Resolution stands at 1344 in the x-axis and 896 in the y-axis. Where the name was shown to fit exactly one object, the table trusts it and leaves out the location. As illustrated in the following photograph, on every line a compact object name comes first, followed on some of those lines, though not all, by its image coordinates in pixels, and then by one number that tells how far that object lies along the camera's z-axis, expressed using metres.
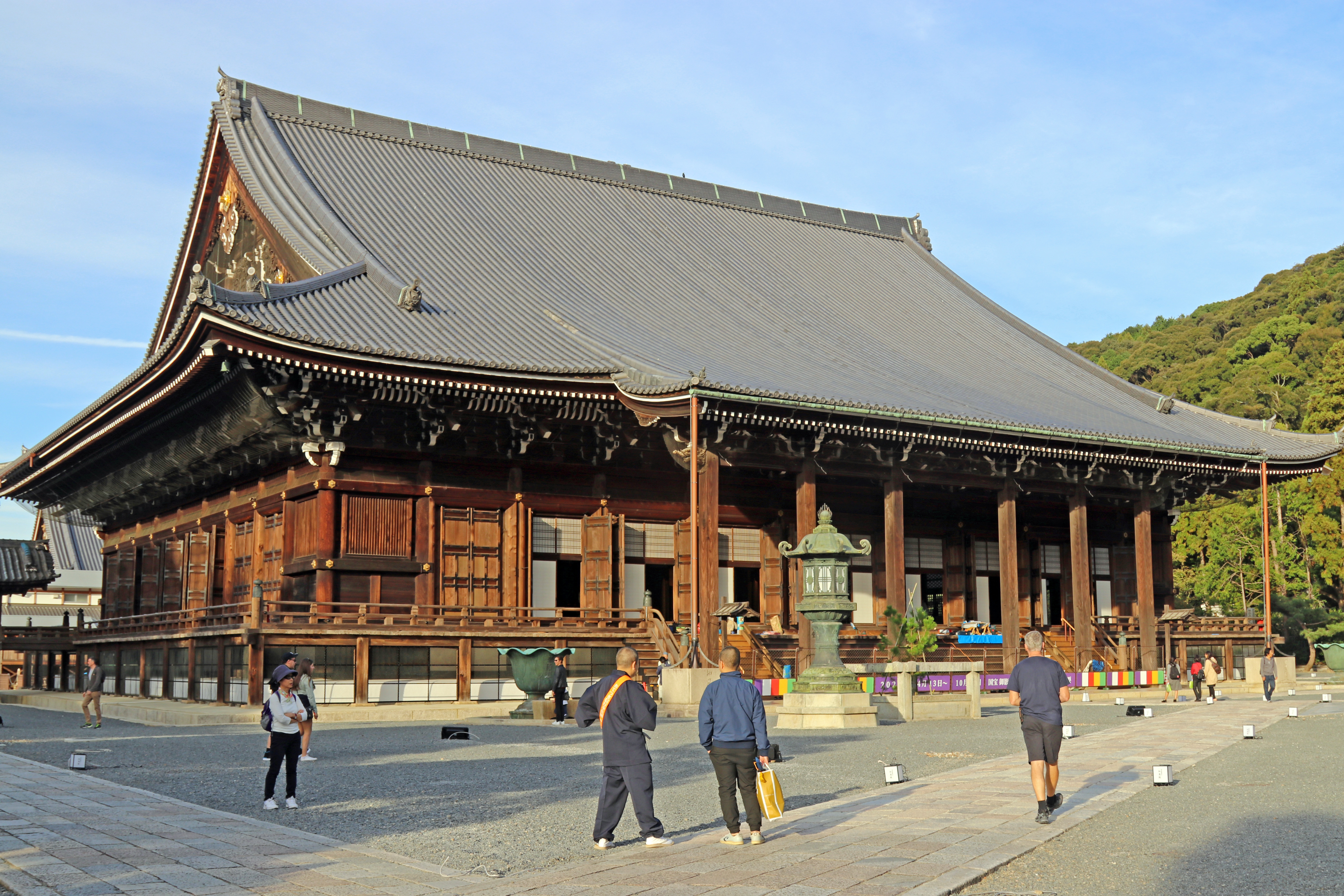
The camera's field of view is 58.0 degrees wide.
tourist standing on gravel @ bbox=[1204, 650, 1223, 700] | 28.67
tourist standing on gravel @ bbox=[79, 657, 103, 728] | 22.31
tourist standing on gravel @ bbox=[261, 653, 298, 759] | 13.42
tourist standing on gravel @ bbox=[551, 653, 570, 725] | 22.05
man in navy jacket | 9.09
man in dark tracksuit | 9.06
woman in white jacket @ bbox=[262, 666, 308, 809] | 11.20
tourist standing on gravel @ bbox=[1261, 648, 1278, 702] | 29.06
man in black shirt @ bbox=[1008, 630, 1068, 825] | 10.03
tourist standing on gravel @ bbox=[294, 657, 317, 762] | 14.26
